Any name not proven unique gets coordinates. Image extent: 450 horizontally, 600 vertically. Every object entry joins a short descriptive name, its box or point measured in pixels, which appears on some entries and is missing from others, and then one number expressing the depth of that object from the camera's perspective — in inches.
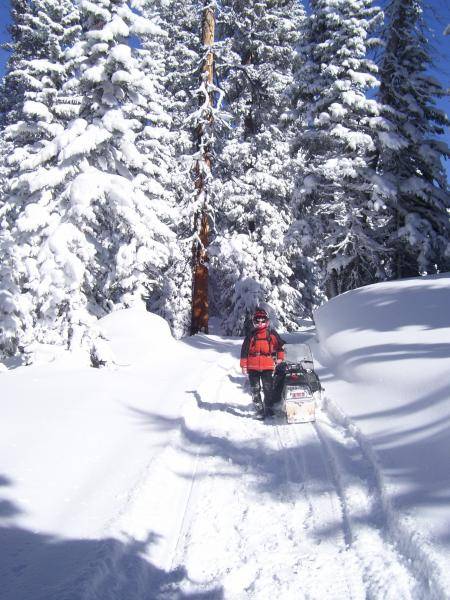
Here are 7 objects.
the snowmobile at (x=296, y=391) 287.1
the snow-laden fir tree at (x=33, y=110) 600.7
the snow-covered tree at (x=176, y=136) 762.8
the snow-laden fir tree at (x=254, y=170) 777.6
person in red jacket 325.1
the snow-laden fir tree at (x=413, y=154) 605.9
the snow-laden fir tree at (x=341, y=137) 585.6
